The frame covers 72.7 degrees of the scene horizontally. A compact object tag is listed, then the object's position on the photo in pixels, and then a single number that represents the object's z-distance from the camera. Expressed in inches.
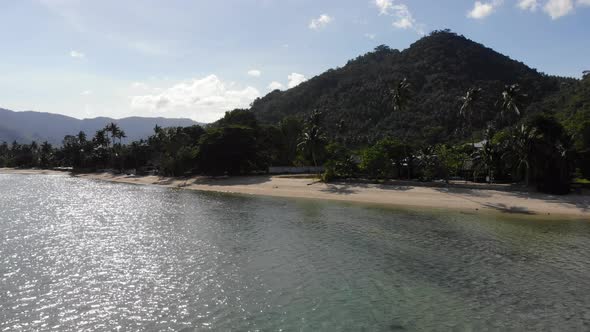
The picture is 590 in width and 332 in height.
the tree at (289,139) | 4456.2
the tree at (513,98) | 2706.2
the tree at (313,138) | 3344.0
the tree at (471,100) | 2913.6
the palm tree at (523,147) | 2151.8
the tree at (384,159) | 2741.1
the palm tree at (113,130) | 5880.4
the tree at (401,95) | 3243.1
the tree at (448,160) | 2504.9
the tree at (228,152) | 3732.8
